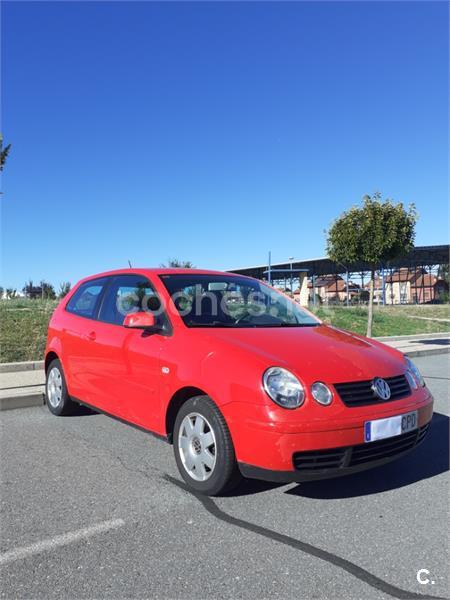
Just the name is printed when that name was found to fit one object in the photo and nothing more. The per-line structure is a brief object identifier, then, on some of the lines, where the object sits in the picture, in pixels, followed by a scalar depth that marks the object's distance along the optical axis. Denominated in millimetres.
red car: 3033
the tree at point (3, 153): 8578
